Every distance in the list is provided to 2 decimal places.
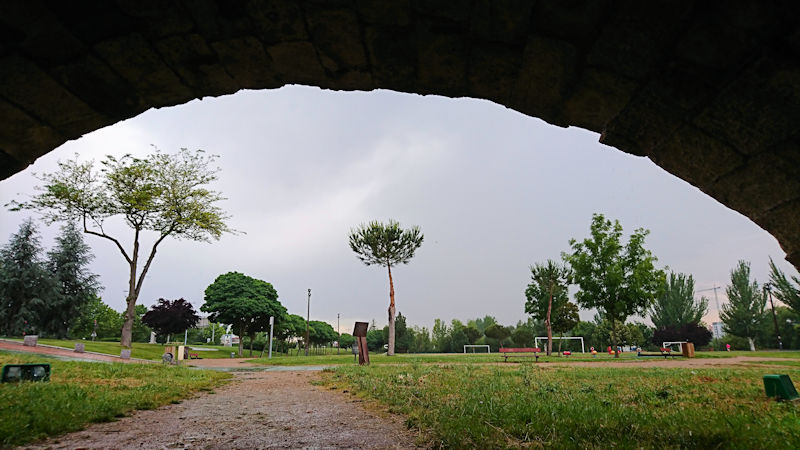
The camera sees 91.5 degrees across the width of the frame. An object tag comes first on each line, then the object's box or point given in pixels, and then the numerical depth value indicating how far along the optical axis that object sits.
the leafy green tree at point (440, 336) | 48.66
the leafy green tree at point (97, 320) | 38.46
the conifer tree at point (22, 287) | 32.03
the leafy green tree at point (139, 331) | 54.33
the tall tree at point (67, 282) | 33.88
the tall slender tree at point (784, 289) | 34.41
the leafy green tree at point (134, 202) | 21.72
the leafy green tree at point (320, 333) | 58.90
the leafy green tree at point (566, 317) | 31.31
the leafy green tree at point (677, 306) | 49.16
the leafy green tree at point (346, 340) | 79.62
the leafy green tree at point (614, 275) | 20.28
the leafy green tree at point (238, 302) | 33.44
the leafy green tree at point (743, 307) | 42.47
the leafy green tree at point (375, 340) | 58.59
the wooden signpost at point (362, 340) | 15.42
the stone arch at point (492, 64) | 2.07
